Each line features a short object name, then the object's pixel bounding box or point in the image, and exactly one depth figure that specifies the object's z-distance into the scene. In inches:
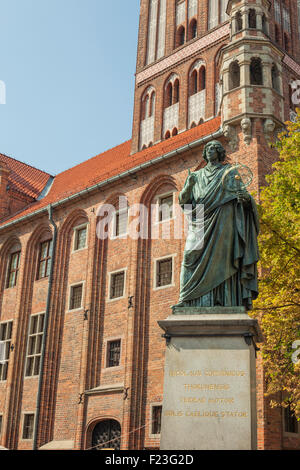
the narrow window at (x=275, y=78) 820.0
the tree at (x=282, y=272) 533.0
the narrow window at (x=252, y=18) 858.6
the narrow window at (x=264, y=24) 860.0
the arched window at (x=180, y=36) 1137.7
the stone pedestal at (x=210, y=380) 243.4
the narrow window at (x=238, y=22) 861.8
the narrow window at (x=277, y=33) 1050.1
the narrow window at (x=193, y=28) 1116.7
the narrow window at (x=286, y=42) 1053.8
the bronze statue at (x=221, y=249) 278.8
